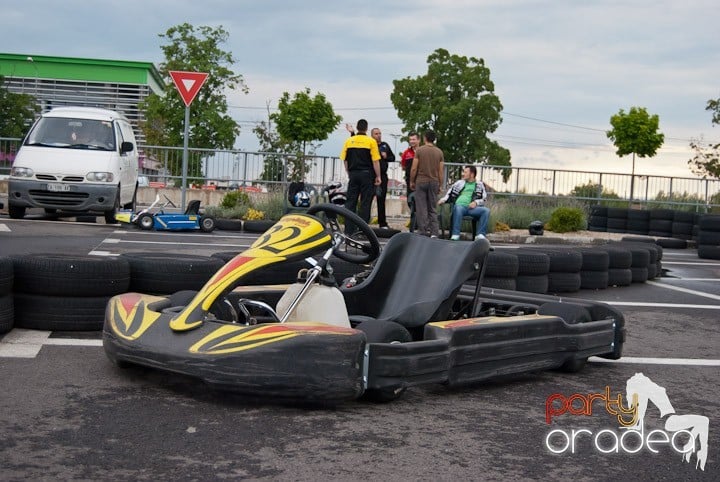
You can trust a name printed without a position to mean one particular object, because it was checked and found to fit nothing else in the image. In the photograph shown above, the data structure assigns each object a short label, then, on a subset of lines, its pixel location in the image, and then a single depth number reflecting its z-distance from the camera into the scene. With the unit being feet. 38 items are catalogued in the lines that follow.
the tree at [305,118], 79.87
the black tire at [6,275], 18.92
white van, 49.08
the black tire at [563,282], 32.04
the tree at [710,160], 139.85
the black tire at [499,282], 28.12
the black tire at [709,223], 57.00
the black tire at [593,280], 34.04
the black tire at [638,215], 74.02
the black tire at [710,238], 57.06
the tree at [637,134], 99.35
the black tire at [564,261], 31.99
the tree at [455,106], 188.34
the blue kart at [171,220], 49.67
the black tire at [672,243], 66.08
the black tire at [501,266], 28.09
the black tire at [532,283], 29.86
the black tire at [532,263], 29.89
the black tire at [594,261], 33.94
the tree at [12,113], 115.96
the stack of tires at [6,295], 18.95
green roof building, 203.71
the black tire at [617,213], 75.15
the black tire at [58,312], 19.79
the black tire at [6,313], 18.97
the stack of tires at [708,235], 56.43
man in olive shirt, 49.11
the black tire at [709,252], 55.67
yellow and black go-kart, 14.16
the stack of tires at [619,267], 35.37
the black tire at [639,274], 37.40
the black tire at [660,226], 71.97
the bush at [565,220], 66.59
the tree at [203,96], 116.16
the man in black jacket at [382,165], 52.60
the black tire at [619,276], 35.47
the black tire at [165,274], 21.17
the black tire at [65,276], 19.65
